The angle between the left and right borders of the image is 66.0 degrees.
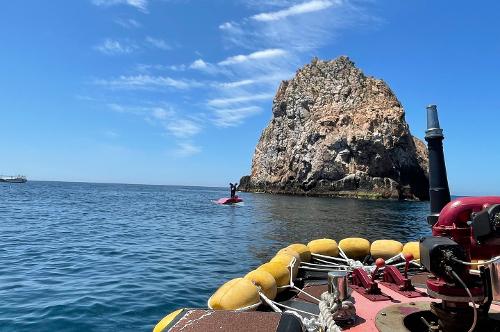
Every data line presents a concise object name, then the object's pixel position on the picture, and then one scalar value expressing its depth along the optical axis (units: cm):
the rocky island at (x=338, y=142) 10081
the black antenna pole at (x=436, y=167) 490
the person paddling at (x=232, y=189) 5944
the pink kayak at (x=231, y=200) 6194
